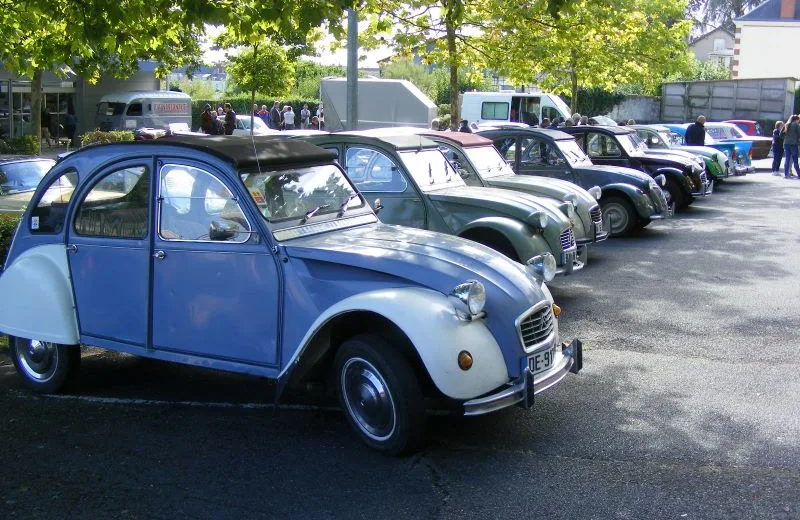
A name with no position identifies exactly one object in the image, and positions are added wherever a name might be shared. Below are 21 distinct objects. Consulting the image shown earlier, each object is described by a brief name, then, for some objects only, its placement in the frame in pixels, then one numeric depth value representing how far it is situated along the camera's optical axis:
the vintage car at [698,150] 20.72
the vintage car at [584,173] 14.02
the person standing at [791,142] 25.00
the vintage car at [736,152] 23.75
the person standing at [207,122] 25.61
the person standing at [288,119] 35.09
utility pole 13.67
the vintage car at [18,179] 12.74
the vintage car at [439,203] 9.63
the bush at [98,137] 25.06
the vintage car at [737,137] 26.55
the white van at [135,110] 35.66
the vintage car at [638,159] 16.33
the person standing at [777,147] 27.34
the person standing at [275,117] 33.09
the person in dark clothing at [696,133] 23.31
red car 31.89
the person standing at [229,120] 25.24
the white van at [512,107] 34.06
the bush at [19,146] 25.41
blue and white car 5.29
